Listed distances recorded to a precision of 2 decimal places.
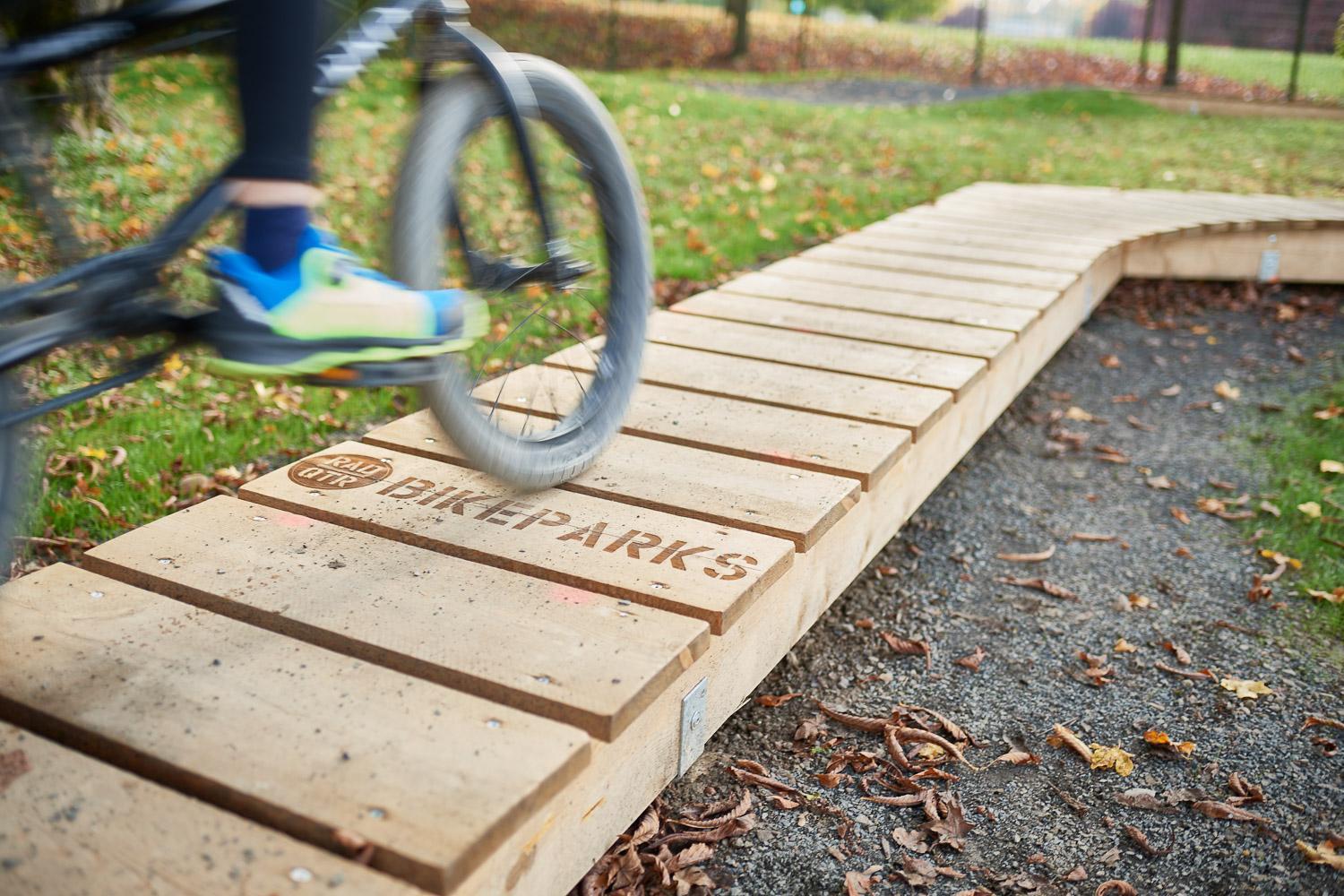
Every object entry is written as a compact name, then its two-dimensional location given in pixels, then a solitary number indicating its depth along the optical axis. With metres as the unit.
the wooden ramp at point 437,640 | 1.31
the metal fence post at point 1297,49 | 11.66
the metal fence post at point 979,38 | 14.13
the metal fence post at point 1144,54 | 13.18
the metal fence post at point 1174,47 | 12.45
